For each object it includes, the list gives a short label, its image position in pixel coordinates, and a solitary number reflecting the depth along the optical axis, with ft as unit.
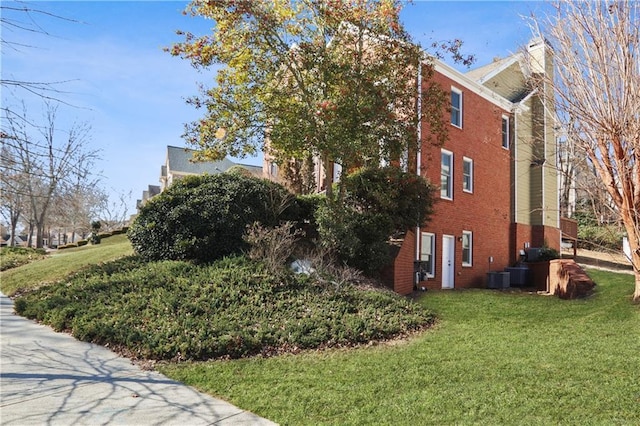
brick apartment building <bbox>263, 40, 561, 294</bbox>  51.65
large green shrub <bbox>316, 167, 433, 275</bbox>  40.16
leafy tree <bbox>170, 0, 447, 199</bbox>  38.27
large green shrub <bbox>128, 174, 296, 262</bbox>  39.17
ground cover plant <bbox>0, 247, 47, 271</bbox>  66.06
